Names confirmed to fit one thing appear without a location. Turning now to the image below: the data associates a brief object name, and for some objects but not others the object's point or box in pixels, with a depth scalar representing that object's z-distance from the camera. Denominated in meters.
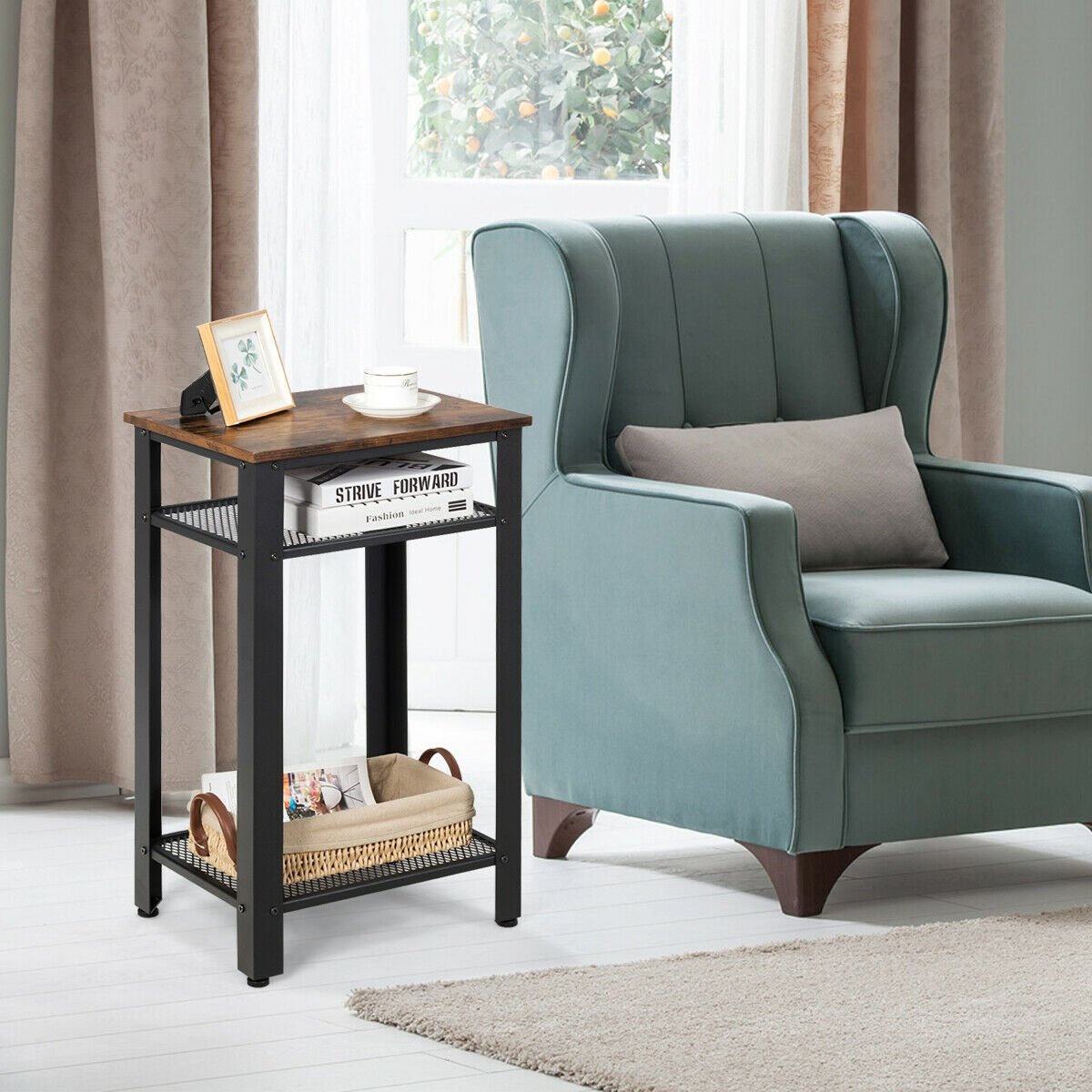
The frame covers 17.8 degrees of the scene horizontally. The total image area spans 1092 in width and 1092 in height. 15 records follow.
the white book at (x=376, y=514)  4.47
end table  4.40
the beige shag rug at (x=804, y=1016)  3.99
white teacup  4.70
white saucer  4.70
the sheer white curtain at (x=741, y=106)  6.69
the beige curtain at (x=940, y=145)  6.77
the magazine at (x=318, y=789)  4.90
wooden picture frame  4.58
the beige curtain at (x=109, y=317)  5.69
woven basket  4.67
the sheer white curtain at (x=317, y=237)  6.14
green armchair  4.85
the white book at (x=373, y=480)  4.48
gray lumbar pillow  5.38
